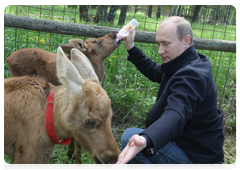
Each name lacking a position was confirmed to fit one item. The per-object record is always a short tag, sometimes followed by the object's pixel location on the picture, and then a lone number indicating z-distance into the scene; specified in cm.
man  234
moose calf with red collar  233
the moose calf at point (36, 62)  405
